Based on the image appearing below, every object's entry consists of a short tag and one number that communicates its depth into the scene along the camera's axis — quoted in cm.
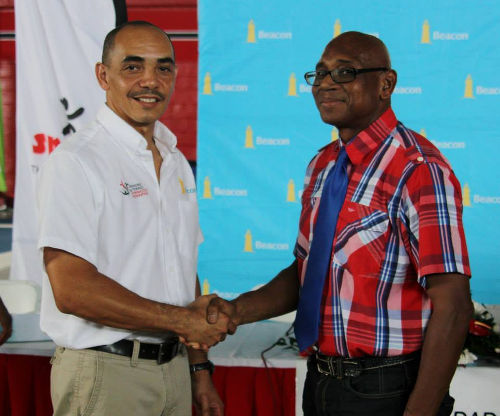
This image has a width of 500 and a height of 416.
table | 236
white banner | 401
